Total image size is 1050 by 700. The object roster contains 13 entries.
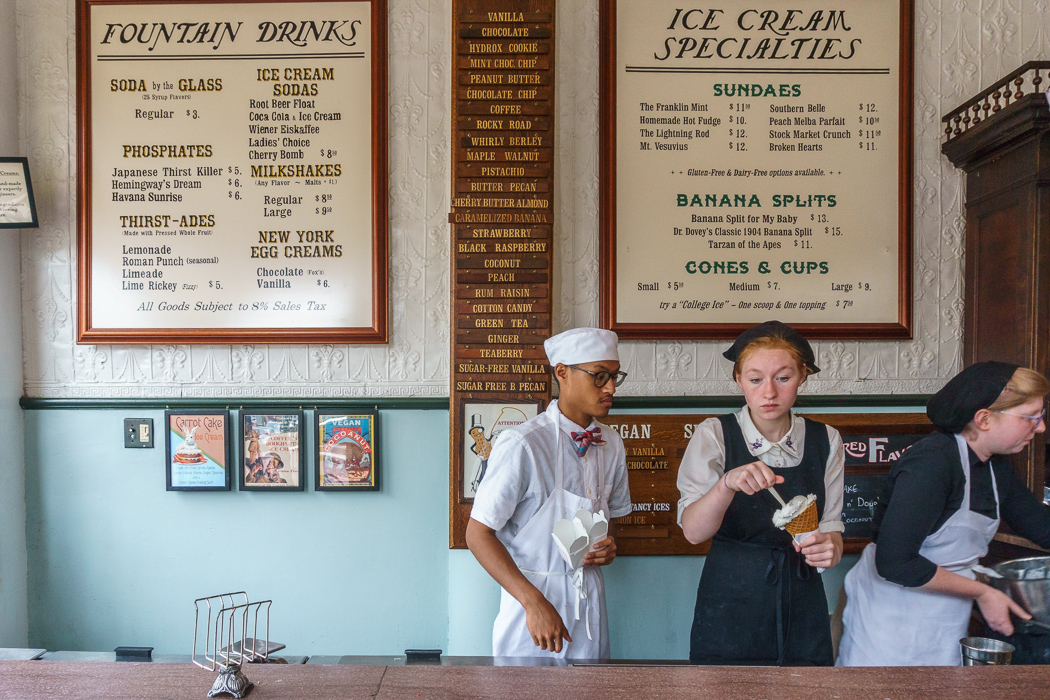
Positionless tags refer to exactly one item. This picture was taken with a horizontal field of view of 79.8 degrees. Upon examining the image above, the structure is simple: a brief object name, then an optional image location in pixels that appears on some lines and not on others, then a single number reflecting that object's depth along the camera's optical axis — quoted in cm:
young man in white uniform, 177
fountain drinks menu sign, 281
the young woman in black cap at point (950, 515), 170
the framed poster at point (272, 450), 280
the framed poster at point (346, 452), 280
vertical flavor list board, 264
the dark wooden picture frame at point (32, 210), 263
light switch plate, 282
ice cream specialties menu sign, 281
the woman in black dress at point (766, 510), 177
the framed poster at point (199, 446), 279
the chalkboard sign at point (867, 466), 279
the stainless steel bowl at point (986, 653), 126
